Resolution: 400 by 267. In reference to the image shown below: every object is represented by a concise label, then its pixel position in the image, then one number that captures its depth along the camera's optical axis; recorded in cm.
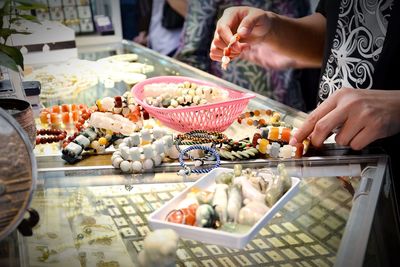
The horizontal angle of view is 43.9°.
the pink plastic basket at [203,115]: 151
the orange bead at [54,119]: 169
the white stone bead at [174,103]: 157
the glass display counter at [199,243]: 89
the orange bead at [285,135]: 138
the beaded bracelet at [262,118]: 159
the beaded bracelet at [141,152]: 123
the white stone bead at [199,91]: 163
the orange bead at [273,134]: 140
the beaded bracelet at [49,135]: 147
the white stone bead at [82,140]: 132
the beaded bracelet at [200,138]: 138
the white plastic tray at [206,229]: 87
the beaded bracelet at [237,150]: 129
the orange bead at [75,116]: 171
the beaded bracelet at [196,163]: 122
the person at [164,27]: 382
